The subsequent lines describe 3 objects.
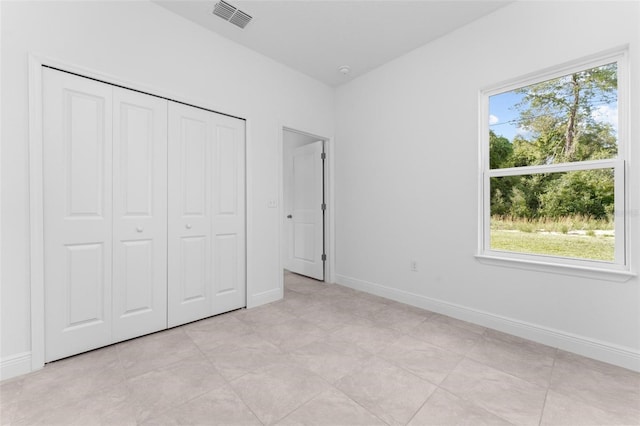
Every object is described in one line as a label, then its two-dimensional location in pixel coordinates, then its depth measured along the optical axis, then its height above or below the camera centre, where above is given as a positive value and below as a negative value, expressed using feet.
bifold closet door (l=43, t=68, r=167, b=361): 6.48 -0.02
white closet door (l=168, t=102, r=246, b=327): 8.45 -0.07
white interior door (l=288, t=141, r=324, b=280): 13.78 -0.12
